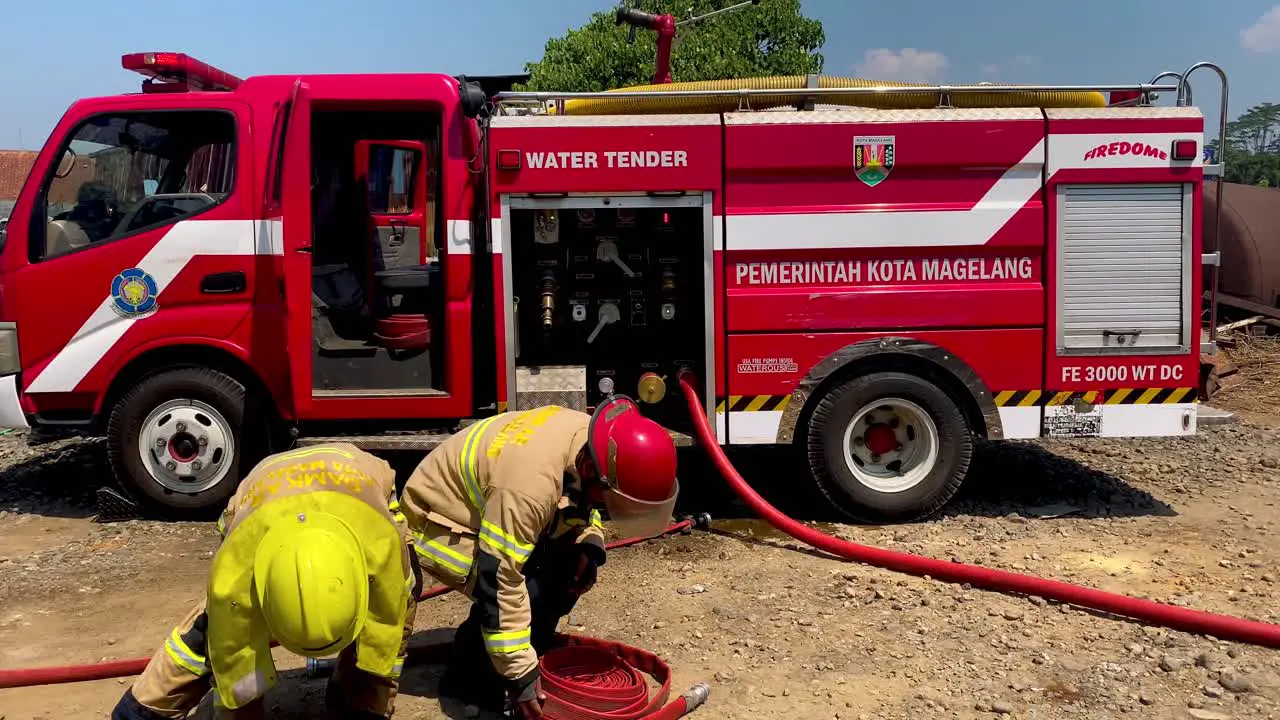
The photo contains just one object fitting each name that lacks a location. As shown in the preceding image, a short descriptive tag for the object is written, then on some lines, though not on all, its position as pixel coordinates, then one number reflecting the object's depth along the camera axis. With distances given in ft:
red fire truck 19.30
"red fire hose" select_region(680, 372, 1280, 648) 13.87
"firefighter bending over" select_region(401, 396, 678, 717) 10.78
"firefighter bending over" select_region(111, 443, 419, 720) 9.02
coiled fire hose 11.54
